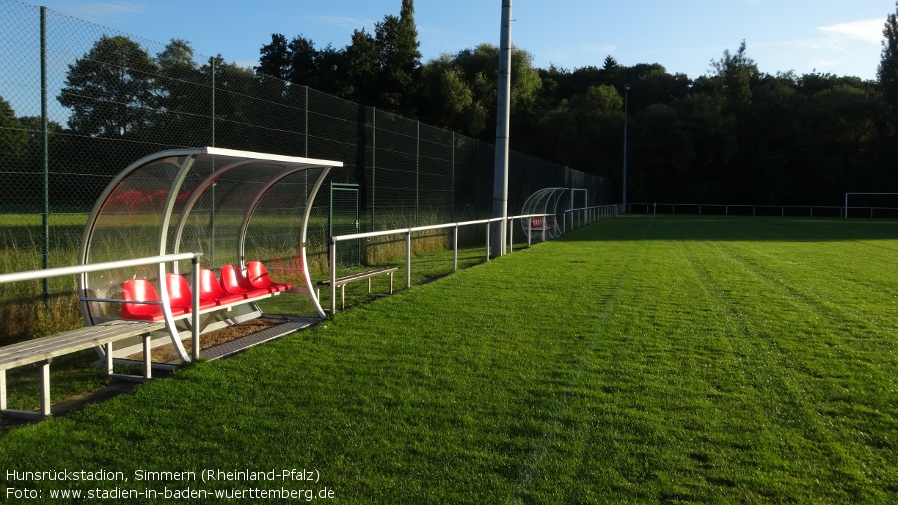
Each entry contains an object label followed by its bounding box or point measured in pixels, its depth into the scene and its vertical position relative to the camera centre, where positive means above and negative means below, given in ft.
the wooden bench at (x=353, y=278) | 27.58 -2.65
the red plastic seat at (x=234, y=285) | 25.05 -2.59
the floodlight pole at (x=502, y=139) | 52.85 +5.47
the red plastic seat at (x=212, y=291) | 22.79 -2.63
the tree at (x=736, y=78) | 193.36 +38.41
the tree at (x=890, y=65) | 175.25 +39.70
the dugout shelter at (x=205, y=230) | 19.66 -0.71
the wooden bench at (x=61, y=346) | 14.47 -2.95
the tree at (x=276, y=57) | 178.09 +38.06
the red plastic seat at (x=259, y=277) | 26.23 -2.41
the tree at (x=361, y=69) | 138.92 +27.33
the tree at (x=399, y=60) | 139.33 +31.21
